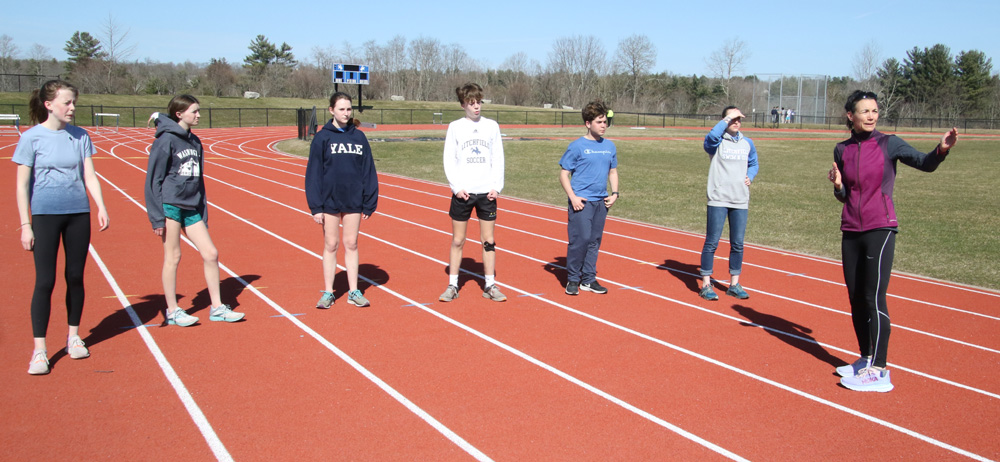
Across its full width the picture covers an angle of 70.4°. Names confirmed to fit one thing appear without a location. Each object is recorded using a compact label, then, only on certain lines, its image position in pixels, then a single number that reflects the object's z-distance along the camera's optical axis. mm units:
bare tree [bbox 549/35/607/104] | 95438
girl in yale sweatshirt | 6105
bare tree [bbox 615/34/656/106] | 93438
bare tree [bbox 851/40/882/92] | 82181
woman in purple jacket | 4602
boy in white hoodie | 6348
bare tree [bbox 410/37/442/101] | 98312
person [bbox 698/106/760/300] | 6953
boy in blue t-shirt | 6879
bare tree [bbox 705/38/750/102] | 88812
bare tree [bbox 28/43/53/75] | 73812
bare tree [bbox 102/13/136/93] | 66331
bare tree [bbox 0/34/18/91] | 73506
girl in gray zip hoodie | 5439
